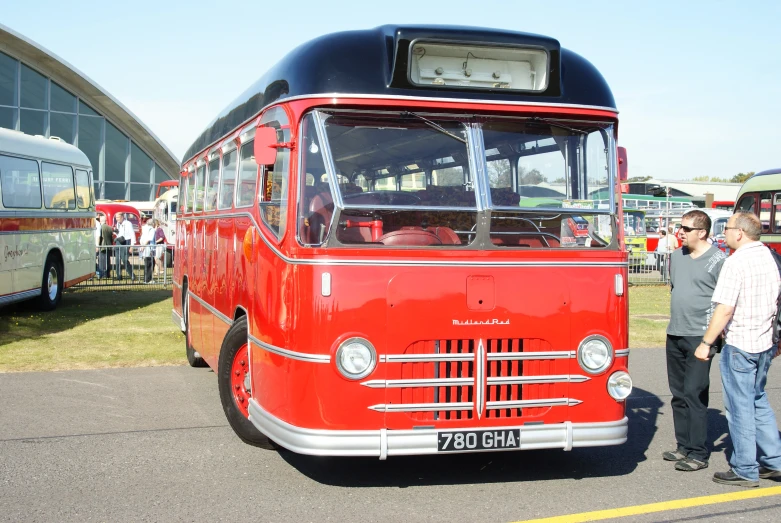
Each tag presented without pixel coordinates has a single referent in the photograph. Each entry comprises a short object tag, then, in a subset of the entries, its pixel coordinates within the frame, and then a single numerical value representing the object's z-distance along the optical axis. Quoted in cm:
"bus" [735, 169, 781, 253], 1941
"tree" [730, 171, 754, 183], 9454
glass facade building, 4369
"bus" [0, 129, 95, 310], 1559
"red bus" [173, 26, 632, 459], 571
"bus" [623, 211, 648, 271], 3644
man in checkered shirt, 625
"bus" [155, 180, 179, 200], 4086
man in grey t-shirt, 674
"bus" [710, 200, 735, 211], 5400
